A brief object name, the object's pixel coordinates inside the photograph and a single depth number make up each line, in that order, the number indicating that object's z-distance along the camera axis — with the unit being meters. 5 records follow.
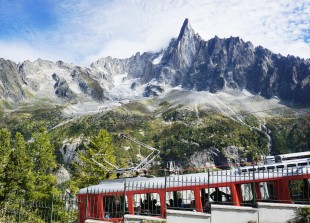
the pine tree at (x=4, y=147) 45.10
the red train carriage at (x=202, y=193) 21.94
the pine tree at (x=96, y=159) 40.41
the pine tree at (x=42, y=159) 45.12
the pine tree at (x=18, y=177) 42.88
